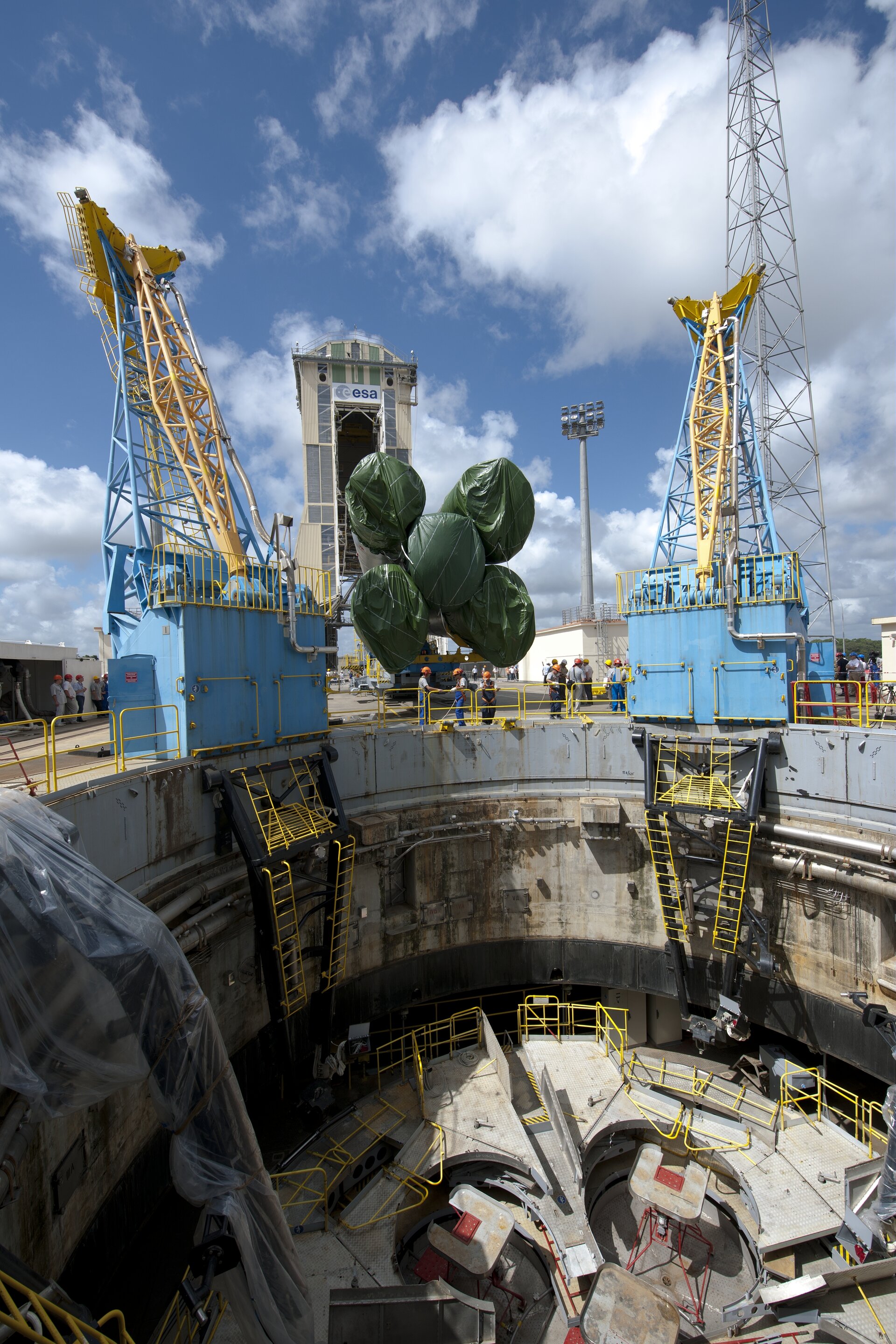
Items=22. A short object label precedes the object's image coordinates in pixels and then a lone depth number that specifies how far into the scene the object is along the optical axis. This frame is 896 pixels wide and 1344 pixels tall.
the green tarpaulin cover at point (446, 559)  15.91
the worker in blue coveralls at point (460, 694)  14.72
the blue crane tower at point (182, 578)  9.79
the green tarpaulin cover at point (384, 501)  17.11
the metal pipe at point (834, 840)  10.45
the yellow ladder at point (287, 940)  9.55
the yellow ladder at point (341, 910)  10.84
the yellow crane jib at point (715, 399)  17.52
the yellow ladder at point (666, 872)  12.90
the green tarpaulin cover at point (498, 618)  16.56
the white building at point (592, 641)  31.55
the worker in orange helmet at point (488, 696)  15.55
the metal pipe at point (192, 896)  8.56
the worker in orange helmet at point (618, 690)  17.50
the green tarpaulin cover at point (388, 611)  15.69
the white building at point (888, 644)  24.31
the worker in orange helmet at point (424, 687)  14.16
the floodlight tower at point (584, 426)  41.59
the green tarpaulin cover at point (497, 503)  16.66
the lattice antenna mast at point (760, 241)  25.11
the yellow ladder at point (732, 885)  11.97
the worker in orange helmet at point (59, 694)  15.08
